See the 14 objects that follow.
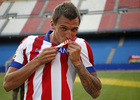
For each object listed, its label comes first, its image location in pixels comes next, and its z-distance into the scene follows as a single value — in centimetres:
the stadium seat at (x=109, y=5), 2408
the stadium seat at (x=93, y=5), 2432
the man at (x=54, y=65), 140
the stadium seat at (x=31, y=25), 2214
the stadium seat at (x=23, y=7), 2299
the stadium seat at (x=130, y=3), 2322
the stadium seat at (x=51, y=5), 2544
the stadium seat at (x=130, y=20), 2024
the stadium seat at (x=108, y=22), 2062
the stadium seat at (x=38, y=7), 2519
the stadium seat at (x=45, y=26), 2195
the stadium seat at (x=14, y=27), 2181
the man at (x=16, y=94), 366
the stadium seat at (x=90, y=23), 2104
